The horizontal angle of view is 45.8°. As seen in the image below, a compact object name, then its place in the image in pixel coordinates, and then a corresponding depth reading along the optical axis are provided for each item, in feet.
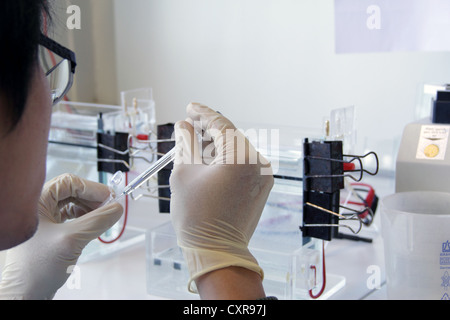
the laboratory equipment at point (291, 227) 3.81
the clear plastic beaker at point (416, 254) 3.31
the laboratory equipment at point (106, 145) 4.87
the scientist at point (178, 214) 2.19
